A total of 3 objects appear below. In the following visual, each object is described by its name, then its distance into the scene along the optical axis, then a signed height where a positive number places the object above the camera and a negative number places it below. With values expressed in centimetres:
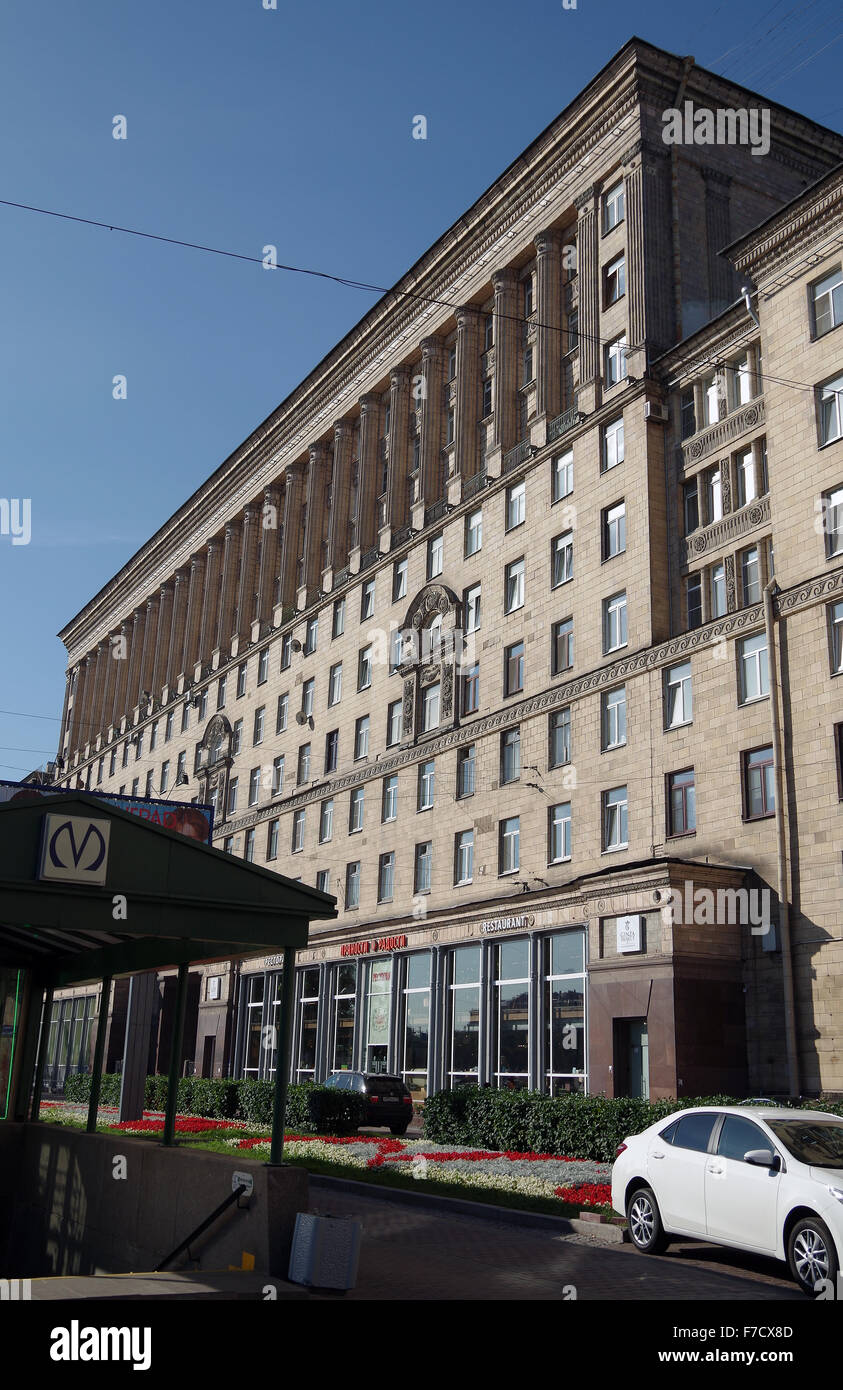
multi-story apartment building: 2794 +1244
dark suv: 3253 -147
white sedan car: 1080 -128
